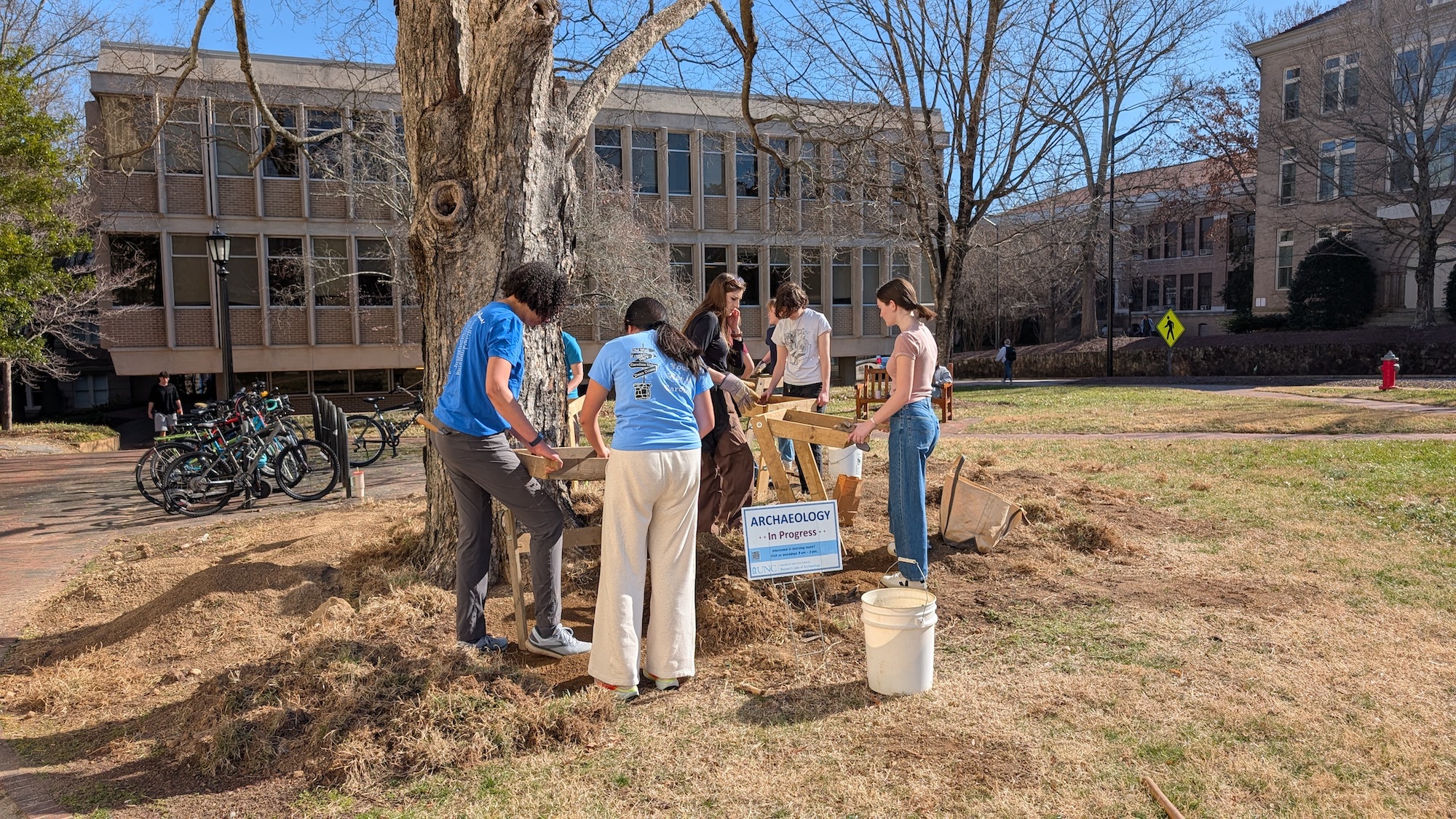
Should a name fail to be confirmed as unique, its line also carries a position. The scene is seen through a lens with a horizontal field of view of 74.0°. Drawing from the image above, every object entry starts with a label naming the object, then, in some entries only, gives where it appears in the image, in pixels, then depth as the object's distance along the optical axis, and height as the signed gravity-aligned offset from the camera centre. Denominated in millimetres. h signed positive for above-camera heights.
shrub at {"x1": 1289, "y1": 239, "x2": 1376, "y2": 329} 31391 +1967
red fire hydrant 20578 -515
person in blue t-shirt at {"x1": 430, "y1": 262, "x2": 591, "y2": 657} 4312 -351
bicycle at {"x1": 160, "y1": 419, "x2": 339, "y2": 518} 10109 -1177
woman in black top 6219 -646
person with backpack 33500 -125
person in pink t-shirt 5266 -387
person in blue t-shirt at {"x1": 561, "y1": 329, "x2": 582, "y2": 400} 8508 -16
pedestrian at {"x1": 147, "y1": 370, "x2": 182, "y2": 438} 21203 -748
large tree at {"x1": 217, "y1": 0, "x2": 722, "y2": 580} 5879 +1236
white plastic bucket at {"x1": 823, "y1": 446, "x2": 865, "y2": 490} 7852 -880
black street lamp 15344 +1463
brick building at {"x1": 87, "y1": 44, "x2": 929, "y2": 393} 25250 +4160
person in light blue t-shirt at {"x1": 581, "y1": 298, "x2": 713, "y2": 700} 4098 -590
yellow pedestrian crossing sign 29078 +672
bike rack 10883 -808
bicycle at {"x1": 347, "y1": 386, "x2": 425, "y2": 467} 14094 -1117
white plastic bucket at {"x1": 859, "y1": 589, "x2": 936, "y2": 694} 4168 -1269
